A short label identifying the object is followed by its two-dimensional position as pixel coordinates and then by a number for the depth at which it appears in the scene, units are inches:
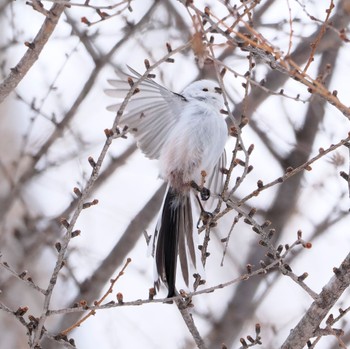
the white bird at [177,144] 287.6
